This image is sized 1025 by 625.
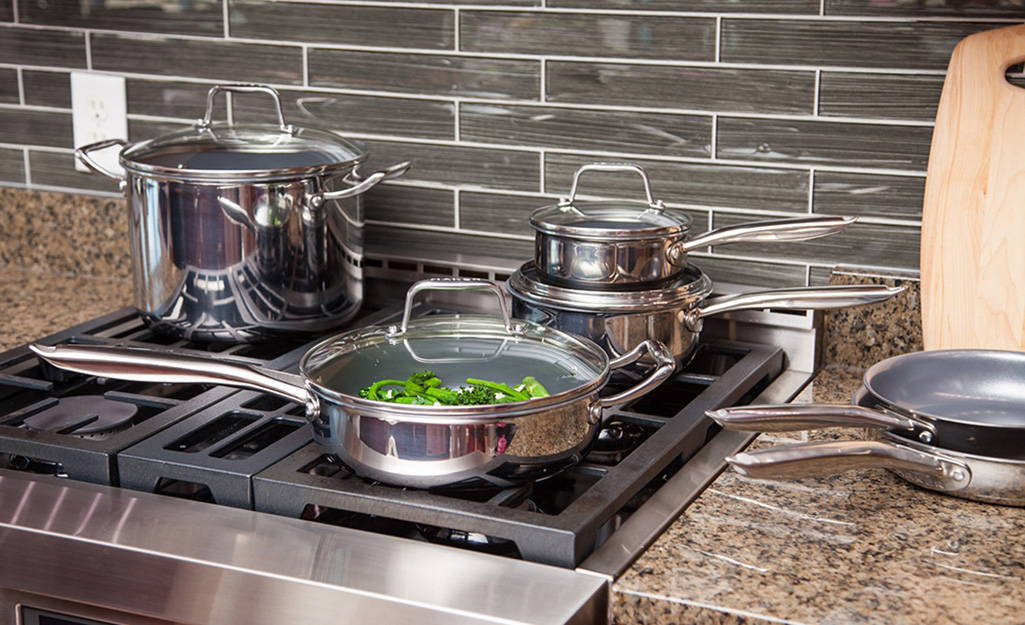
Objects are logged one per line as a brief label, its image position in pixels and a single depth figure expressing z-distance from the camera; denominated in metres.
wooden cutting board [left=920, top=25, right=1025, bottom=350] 1.23
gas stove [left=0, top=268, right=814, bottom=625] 0.87
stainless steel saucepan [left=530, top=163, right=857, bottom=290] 1.21
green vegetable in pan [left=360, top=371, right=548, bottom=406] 0.99
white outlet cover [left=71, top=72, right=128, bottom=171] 1.73
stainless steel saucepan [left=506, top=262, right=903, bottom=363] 1.19
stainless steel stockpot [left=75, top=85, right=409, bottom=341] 1.27
